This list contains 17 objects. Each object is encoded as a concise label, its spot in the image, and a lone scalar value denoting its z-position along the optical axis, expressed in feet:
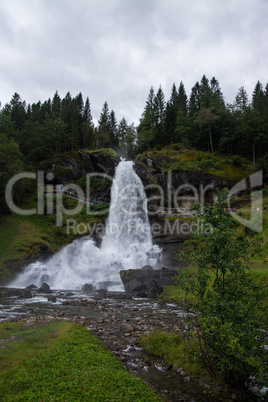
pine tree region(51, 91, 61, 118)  239.52
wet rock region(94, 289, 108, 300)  70.67
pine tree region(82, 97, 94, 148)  216.13
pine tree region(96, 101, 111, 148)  221.46
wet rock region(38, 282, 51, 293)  81.98
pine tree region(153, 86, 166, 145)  212.43
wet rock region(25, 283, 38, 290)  88.17
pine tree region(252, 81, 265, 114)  213.66
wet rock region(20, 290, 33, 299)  70.50
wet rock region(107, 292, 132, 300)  71.95
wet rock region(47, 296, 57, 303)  65.08
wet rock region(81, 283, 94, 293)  84.89
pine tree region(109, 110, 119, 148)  242.74
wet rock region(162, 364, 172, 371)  26.55
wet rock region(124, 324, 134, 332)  39.56
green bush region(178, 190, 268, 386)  19.60
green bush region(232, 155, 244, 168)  161.07
